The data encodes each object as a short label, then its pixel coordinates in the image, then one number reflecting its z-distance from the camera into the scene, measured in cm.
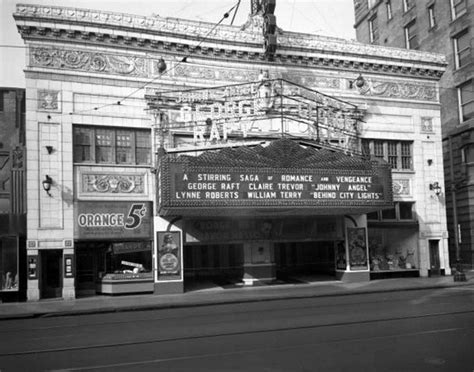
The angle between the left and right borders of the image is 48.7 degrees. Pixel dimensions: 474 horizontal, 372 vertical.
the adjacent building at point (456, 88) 3388
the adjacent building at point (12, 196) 2280
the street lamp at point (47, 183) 2306
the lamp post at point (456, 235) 2577
